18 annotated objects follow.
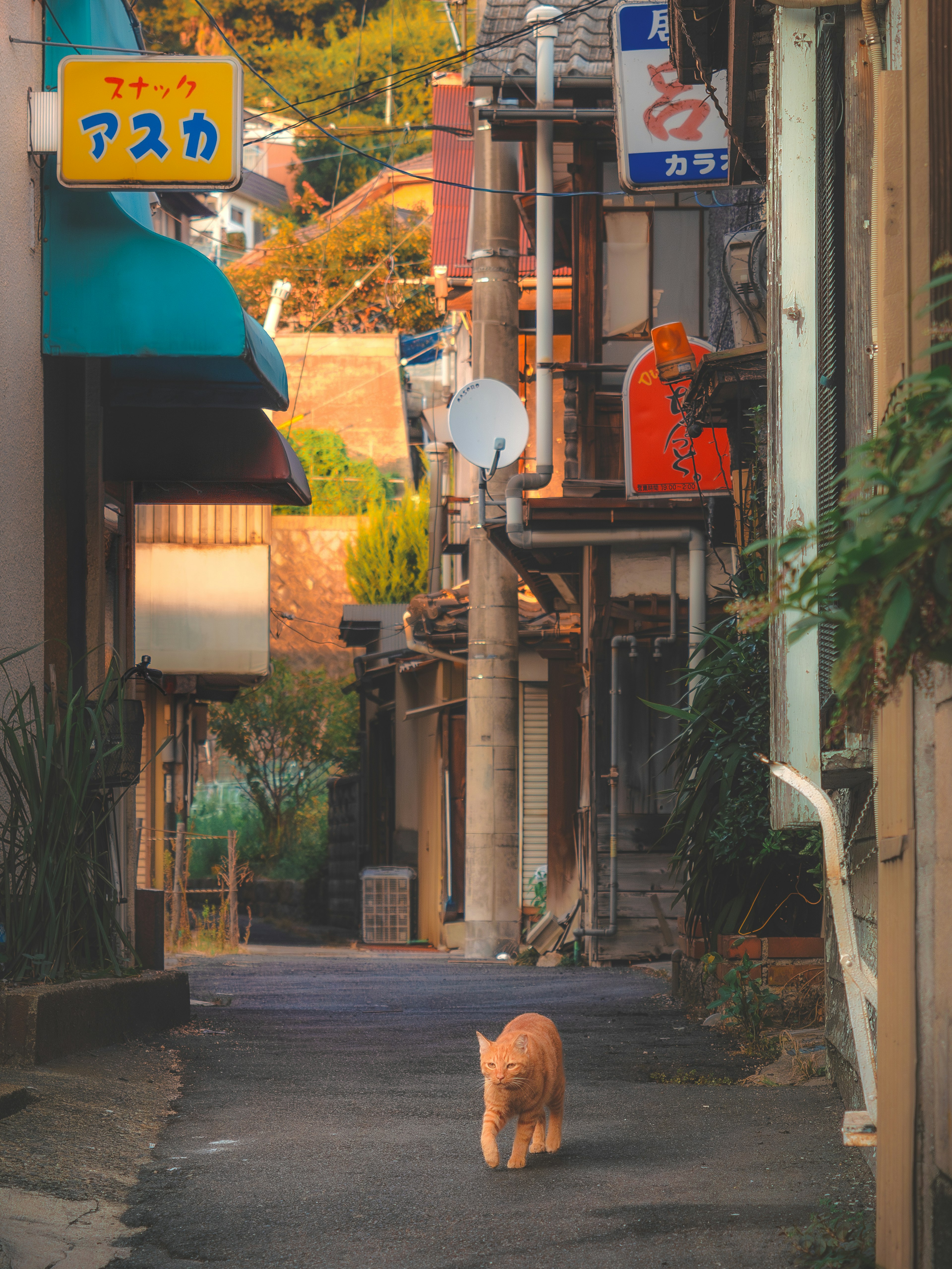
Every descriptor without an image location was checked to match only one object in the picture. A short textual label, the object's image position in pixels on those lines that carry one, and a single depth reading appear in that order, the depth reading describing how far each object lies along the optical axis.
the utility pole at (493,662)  33.81
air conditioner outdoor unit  44.25
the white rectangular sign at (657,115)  20.45
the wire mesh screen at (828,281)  10.77
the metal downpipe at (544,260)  26.61
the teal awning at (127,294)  15.91
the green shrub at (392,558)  60.37
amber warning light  19.00
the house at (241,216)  87.87
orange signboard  23.11
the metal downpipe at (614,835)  28.12
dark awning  19.19
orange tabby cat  10.16
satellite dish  27.34
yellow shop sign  15.48
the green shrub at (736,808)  16.95
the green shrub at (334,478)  68.19
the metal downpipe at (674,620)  24.64
